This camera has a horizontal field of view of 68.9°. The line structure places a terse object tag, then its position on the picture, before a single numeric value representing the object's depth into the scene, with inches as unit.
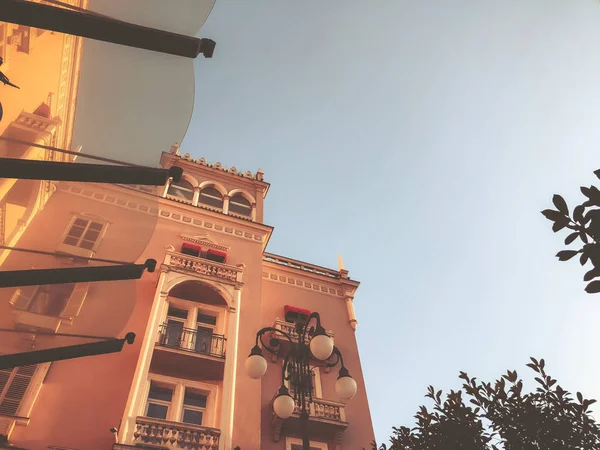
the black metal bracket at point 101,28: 99.5
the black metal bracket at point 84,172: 113.1
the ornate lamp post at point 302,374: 327.0
